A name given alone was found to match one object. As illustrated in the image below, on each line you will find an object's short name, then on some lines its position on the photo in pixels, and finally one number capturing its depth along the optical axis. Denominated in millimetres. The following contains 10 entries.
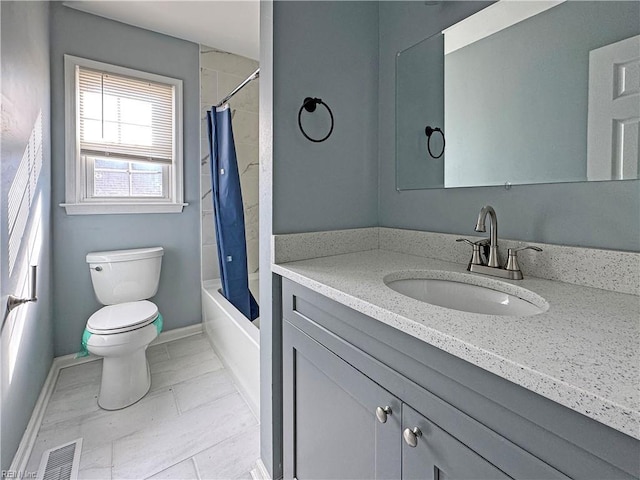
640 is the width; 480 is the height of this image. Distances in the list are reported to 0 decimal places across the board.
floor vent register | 1305
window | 2125
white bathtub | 1743
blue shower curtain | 2281
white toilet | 1698
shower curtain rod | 1856
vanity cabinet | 444
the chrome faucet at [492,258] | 974
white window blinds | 2176
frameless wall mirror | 854
